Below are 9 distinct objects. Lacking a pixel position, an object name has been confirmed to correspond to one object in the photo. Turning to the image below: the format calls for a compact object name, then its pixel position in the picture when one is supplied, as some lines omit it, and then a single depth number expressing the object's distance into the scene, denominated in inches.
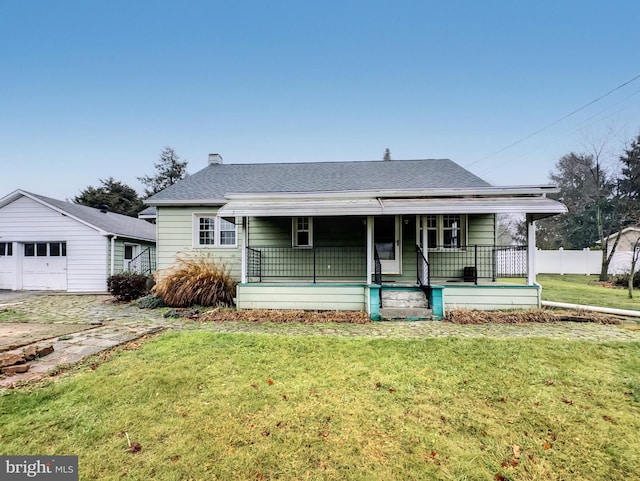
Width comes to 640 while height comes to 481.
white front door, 386.0
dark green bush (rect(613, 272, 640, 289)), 553.3
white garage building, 503.5
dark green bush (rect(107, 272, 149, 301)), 388.8
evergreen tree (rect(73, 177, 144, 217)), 1129.4
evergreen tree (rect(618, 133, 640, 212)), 1050.7
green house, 304.8
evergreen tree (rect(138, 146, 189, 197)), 1407.5
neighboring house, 745.9
